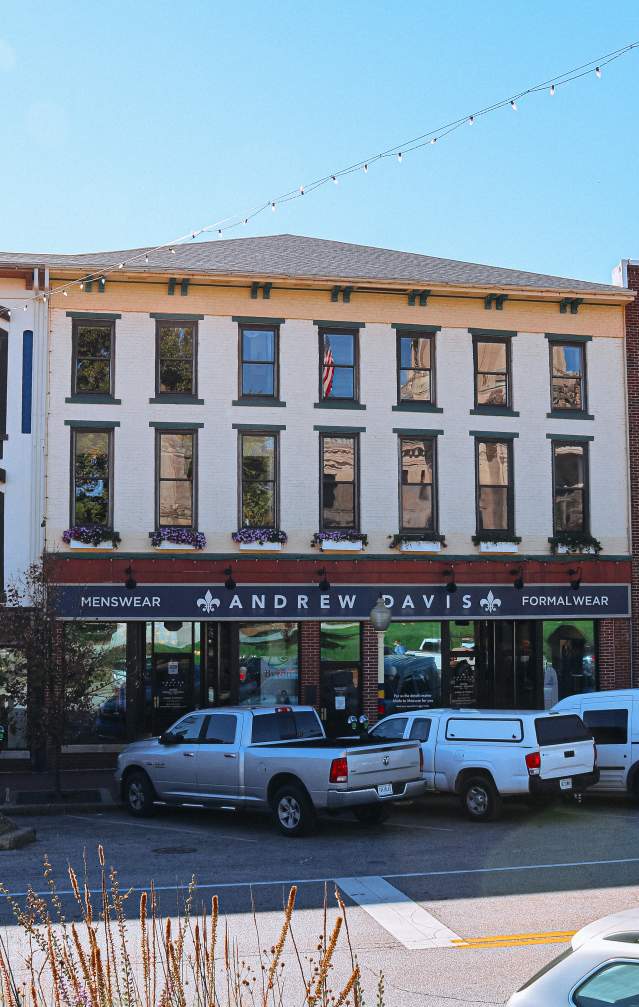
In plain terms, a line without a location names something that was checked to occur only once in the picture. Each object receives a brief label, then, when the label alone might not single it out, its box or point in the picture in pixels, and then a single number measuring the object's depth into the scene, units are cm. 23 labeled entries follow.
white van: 1825
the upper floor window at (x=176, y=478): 2448
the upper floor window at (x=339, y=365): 2542
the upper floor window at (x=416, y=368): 2591
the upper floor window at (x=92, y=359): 2438
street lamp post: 2338
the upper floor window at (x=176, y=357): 2472
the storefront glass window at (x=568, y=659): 2642
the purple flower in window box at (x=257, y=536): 2438
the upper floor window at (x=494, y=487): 2614
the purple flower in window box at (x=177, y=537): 2402
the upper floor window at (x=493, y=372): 2638
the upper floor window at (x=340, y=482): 2522
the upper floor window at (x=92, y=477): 2411
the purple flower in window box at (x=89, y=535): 2358
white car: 493
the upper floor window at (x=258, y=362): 2511
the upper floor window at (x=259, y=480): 2486
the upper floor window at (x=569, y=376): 2686
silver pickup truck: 1566
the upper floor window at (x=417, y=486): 2566
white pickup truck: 1675
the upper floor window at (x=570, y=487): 2659
